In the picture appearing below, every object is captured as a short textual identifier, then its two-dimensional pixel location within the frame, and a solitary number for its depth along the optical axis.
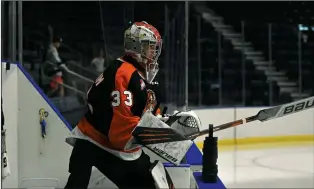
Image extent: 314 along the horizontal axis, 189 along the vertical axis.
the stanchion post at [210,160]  3.96
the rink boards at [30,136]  5.24
